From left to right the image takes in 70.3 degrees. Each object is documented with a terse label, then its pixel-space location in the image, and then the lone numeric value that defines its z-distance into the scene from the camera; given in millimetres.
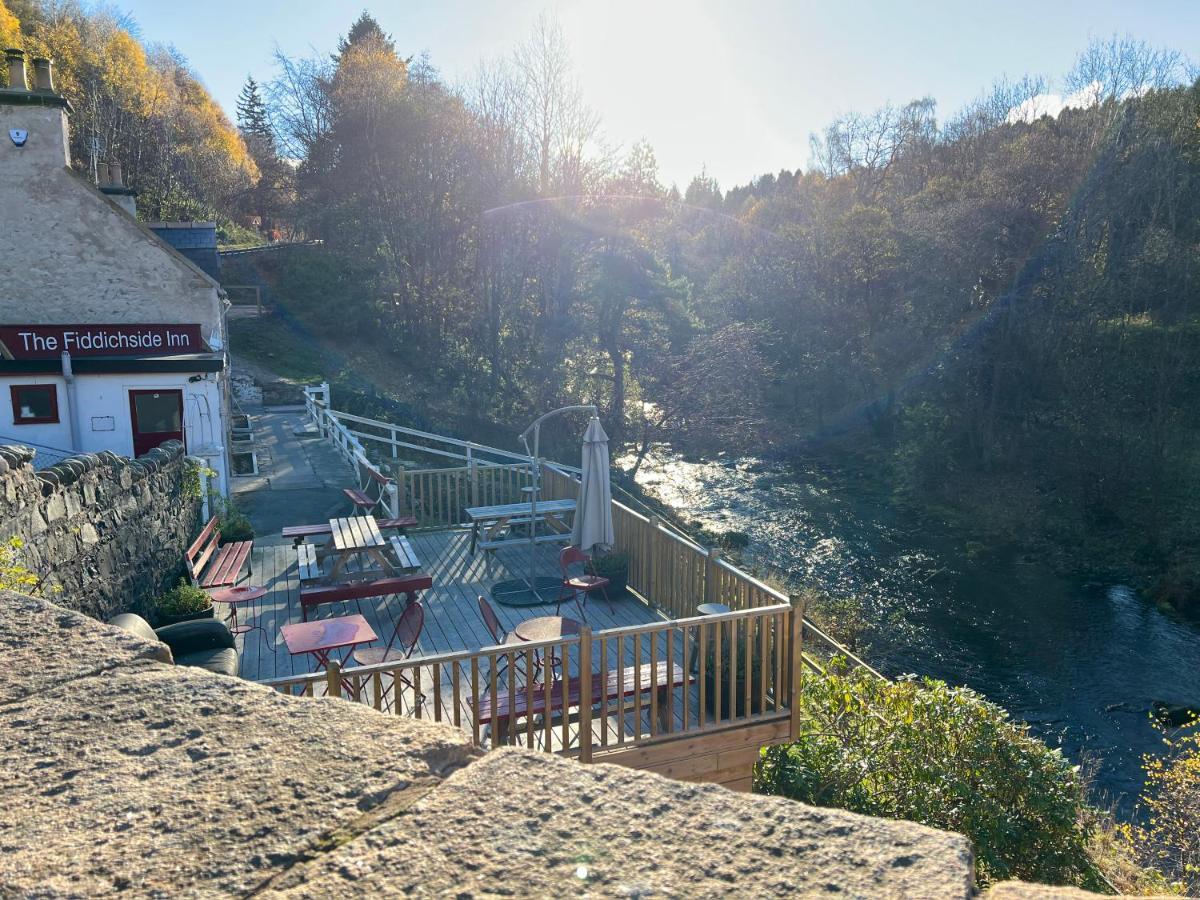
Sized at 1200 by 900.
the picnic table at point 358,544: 9617
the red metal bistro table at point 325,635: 7234
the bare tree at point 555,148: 29938
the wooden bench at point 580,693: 6488
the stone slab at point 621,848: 1163
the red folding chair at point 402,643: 7672
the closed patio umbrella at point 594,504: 10289
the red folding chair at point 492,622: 7746
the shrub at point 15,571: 4652
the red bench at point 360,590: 8977
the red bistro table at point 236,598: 8750
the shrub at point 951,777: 7039
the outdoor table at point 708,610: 7861
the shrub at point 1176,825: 8328
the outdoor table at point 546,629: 7398
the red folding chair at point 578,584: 9562
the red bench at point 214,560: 9375
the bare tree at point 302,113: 40562
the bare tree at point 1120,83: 27125
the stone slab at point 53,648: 1702
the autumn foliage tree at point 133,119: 35750
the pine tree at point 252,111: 56756
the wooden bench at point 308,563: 9602
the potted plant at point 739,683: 7375
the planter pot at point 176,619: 8359
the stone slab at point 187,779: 1194
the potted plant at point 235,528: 11891
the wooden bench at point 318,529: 11227
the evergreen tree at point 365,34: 46938
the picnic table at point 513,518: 11359
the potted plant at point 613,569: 10344
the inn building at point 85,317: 12023
